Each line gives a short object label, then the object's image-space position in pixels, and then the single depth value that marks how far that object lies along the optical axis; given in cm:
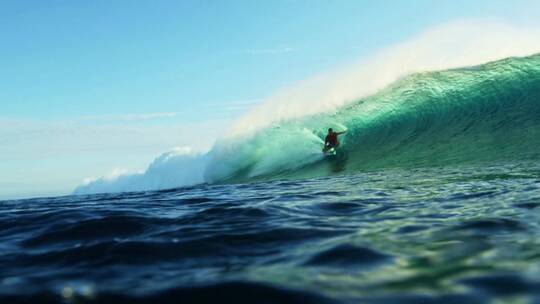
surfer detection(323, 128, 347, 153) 1565
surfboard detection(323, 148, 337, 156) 1571
